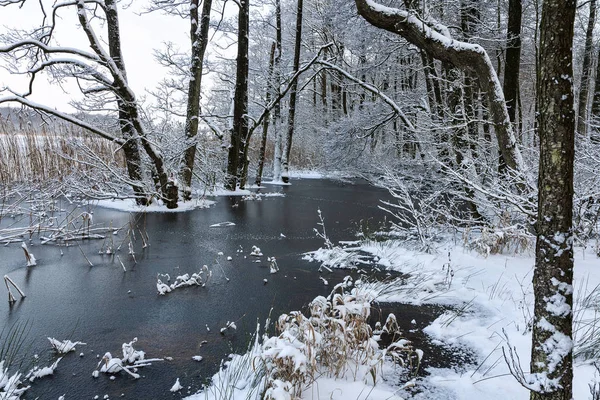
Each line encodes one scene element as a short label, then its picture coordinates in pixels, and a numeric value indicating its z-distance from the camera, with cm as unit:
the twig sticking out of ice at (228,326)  322
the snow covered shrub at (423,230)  582
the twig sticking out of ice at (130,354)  266
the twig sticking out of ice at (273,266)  493
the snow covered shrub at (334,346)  215
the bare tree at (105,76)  742
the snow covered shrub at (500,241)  519
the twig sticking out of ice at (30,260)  482
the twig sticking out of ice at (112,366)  253
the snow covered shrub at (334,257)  522
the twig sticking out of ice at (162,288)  408
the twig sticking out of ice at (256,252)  570
